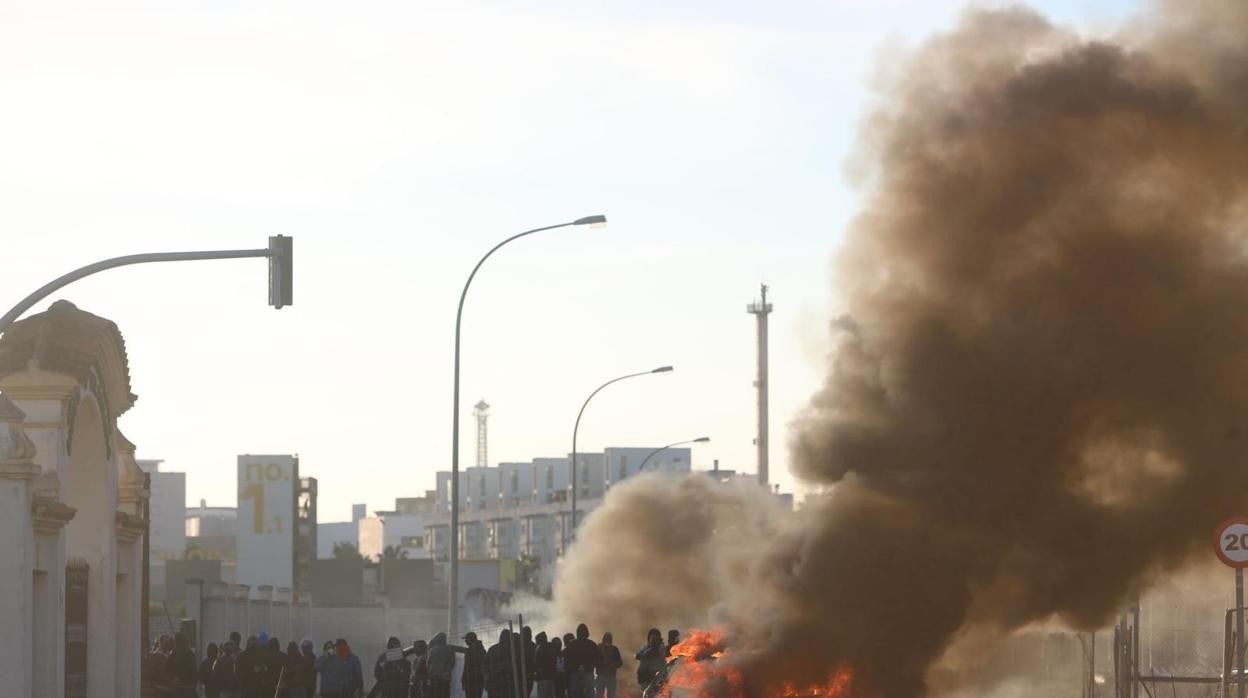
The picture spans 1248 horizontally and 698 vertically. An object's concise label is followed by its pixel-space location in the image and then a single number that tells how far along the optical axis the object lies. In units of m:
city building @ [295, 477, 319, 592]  113.44
